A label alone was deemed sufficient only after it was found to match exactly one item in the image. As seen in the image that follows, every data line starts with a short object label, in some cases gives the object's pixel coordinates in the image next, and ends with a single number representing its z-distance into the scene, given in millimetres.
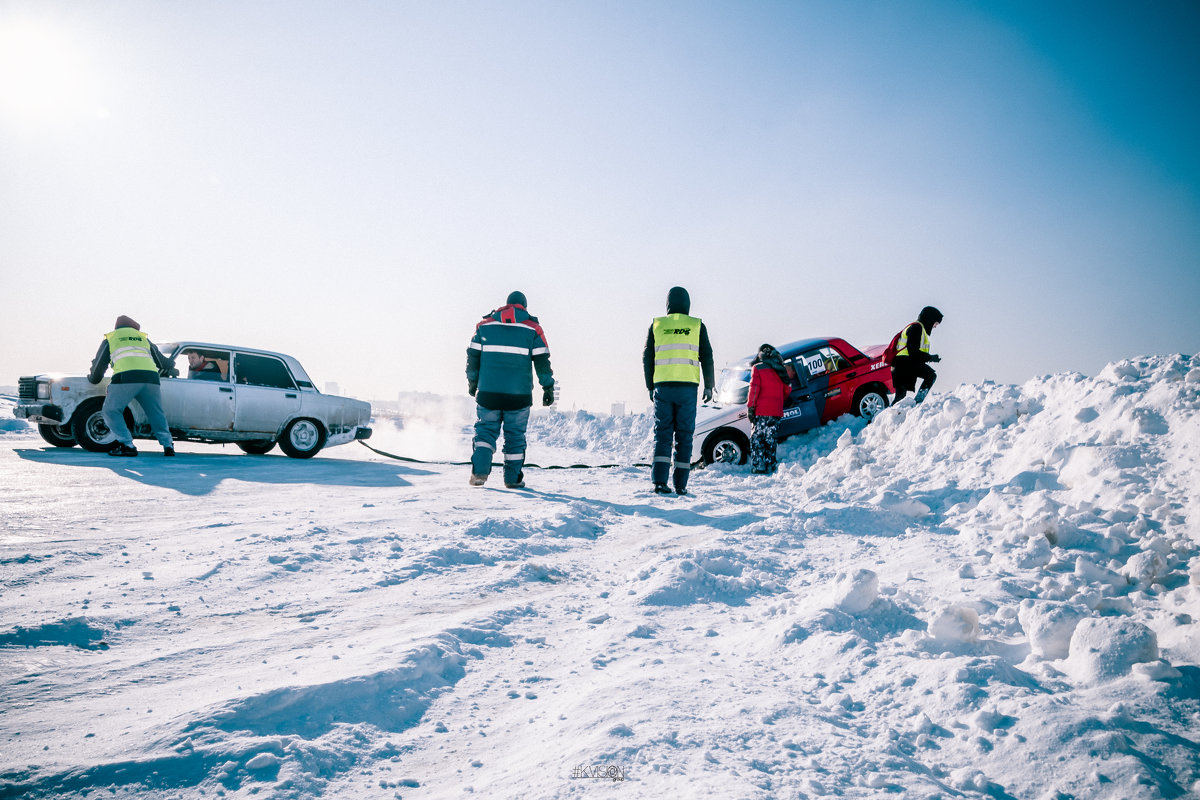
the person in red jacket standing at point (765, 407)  8617
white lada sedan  8906
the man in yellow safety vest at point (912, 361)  9906
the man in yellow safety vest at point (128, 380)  8320
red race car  9391
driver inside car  9750
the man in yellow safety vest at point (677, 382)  6977
